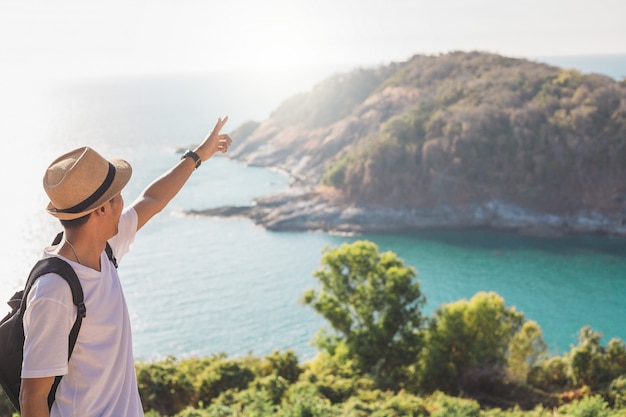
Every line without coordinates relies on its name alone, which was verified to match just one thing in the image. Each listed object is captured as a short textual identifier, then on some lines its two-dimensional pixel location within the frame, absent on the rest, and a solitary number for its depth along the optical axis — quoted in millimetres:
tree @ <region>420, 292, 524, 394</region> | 20656
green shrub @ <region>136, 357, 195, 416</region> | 11562
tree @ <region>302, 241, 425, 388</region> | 21219
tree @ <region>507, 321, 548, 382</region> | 20828
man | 1962
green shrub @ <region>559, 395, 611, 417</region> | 9569
